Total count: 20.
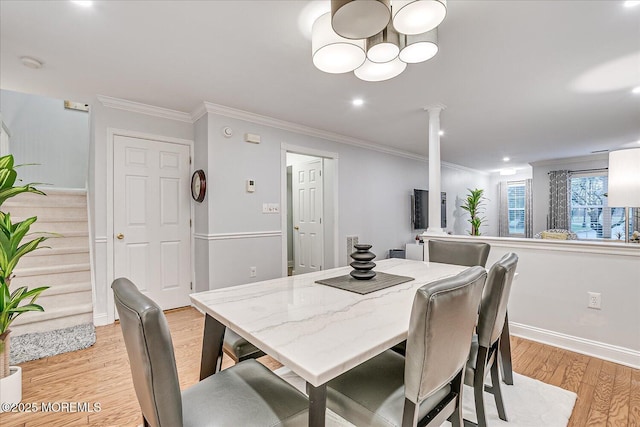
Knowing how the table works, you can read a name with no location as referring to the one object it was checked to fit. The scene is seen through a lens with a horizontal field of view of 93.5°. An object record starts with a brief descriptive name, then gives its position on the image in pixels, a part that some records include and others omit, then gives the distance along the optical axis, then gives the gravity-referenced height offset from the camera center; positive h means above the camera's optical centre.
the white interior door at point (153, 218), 3.20 -0.06
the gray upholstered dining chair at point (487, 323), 1.38 -0.53
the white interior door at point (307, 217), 4.84 -0.09
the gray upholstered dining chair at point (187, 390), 0.79 -0.64
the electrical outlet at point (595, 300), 2.39 -0.72
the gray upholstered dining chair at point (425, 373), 0.92 -0.56
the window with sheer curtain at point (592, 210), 6.38 +0.00
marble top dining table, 0.85 -0.41
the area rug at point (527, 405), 1.66 -1.16
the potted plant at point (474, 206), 4.18 +0.08
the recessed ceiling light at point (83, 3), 1.68 +1.18
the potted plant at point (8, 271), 1.78 -0.35
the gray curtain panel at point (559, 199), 6.84 +0.25
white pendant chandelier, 1.38 +0.93
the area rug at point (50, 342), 2.36 -1.10
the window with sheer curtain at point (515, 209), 8.25 +0.04
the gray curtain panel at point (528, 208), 8.12 +0.07
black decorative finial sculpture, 1.75 -0.31
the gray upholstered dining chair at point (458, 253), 2.32 -0.34
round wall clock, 3.29 +0.31
